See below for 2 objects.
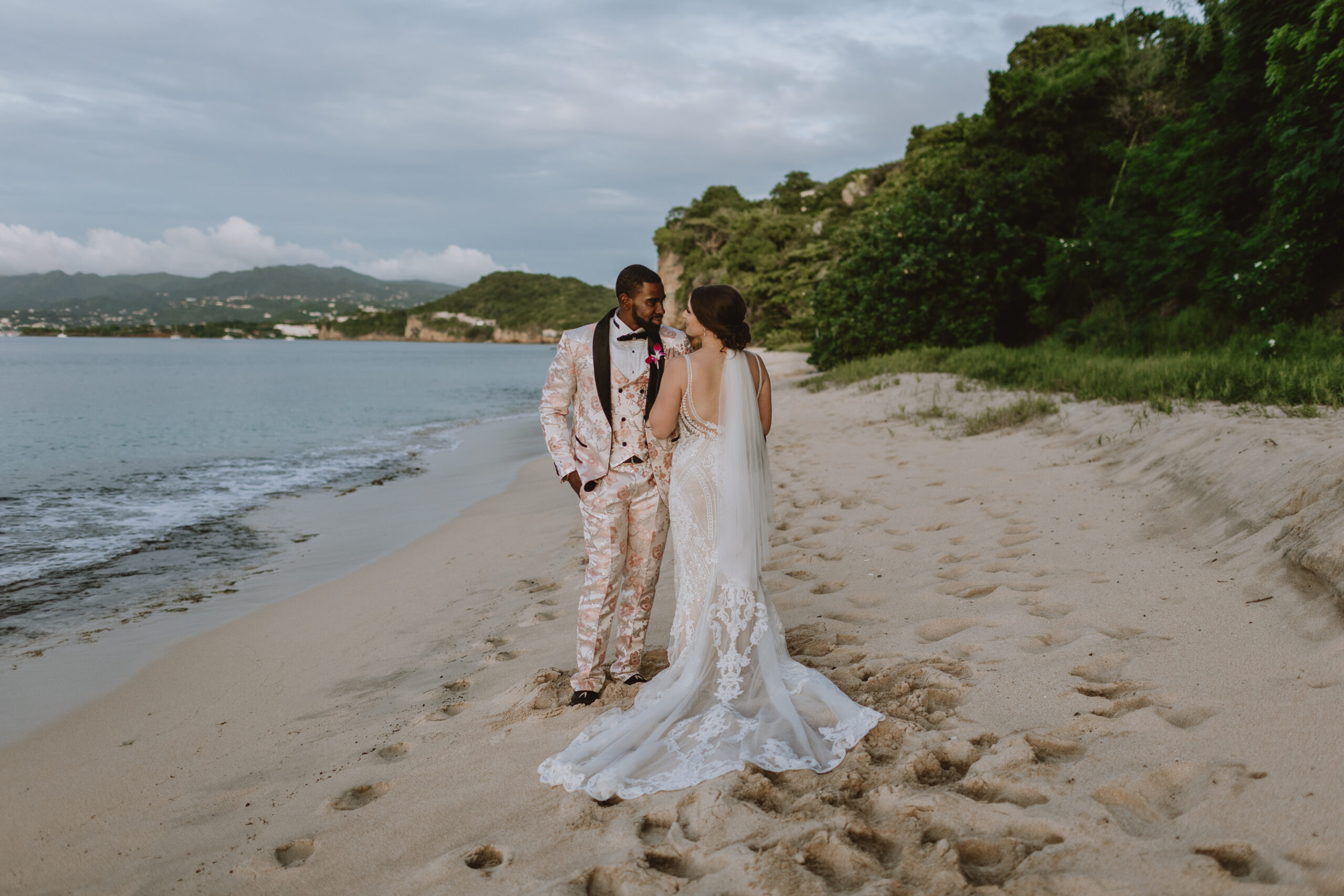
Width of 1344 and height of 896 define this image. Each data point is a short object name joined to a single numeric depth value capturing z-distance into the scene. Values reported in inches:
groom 139.3
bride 114.3
